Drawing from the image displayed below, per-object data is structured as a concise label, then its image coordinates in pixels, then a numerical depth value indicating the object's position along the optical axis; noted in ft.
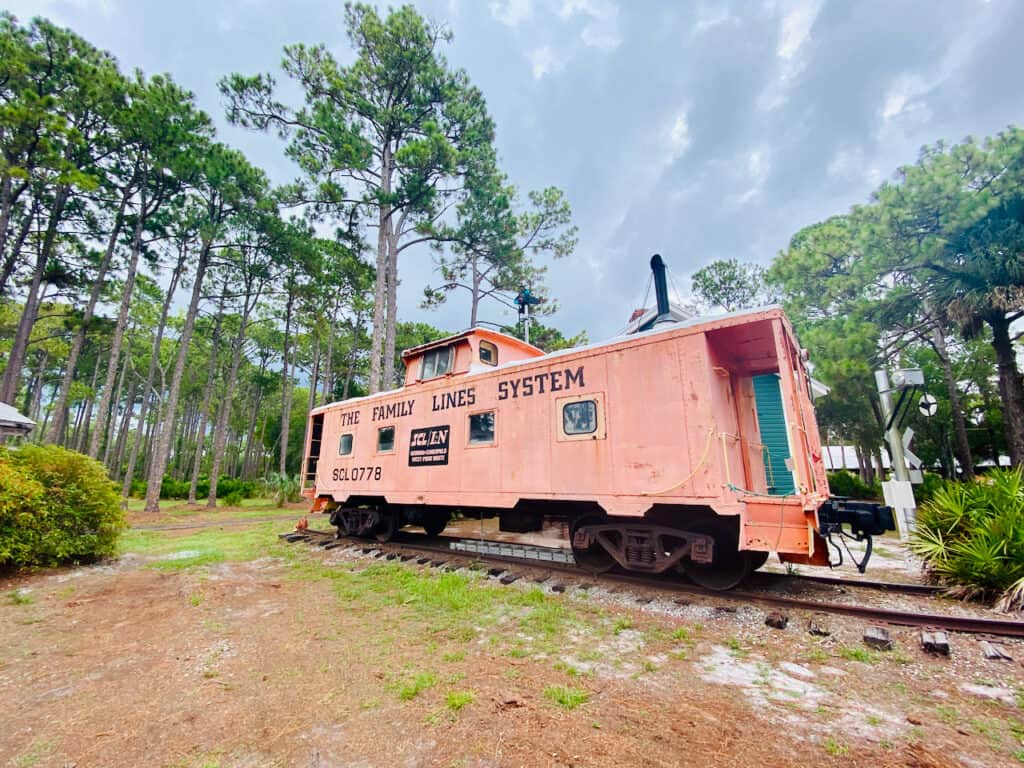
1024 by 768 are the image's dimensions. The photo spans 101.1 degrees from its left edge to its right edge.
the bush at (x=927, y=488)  39.73
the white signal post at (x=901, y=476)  26.37
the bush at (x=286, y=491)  68.08
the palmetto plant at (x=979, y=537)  15.37
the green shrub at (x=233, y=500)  68.33
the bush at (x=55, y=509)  20.27
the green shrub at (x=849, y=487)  60.75
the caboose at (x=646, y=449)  15.39
